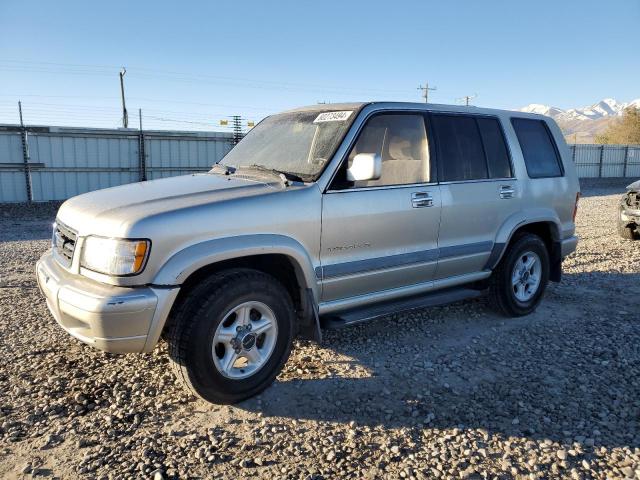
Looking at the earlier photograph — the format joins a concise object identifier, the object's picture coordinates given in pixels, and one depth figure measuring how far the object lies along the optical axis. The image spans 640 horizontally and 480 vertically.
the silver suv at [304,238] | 3.00
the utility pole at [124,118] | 21.97
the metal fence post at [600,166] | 28.92
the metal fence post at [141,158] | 15.62
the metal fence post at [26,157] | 13.80
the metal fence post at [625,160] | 29.91
